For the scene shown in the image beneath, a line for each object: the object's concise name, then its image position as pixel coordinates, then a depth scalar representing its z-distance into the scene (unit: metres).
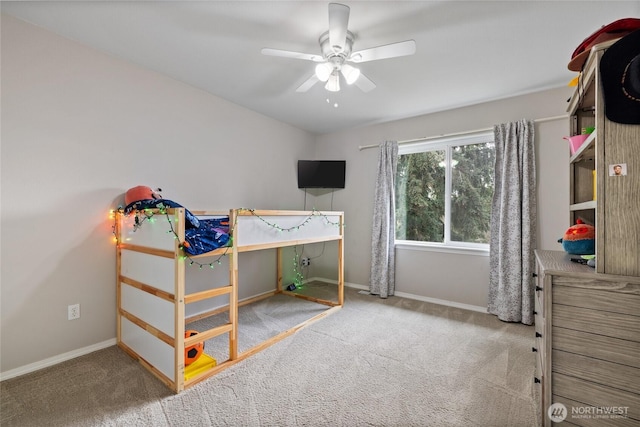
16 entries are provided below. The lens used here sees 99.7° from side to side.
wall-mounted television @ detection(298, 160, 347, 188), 4.04
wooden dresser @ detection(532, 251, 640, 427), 0.96
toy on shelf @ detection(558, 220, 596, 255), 1.40
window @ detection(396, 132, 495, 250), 3.15
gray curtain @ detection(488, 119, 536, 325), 2.71
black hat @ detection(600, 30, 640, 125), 0.97
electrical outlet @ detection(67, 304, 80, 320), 2.03
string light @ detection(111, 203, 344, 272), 1.70
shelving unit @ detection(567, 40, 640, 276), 1.00
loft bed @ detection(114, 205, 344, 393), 1.69
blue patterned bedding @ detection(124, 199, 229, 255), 1.74
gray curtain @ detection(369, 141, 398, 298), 3.56
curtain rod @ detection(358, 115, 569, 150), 2.66
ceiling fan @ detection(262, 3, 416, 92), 1.55
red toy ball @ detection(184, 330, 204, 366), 1.83
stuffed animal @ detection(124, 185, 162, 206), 2.12
